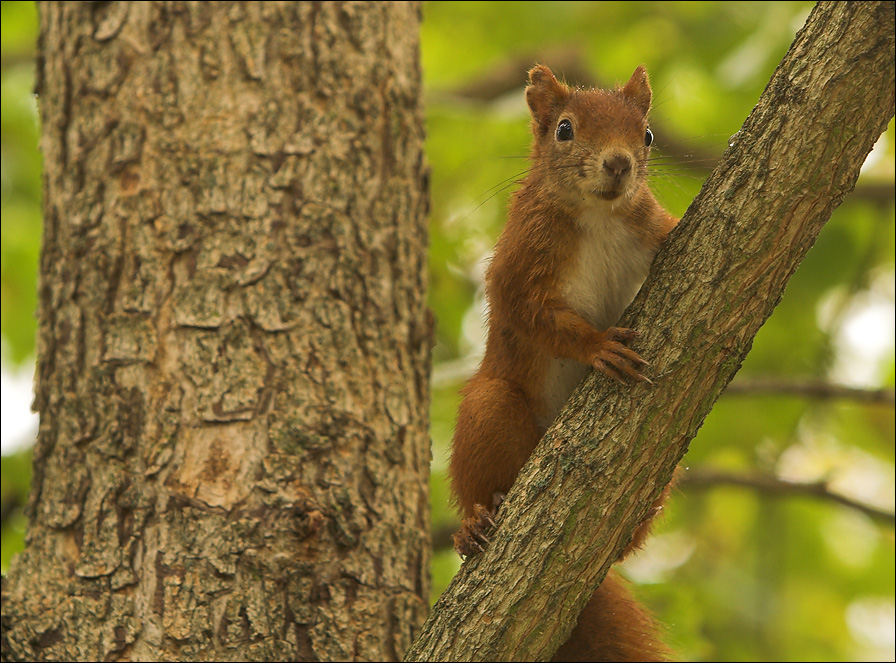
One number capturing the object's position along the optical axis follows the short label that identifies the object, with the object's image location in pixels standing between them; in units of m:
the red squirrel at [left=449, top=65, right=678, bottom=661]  5.59
